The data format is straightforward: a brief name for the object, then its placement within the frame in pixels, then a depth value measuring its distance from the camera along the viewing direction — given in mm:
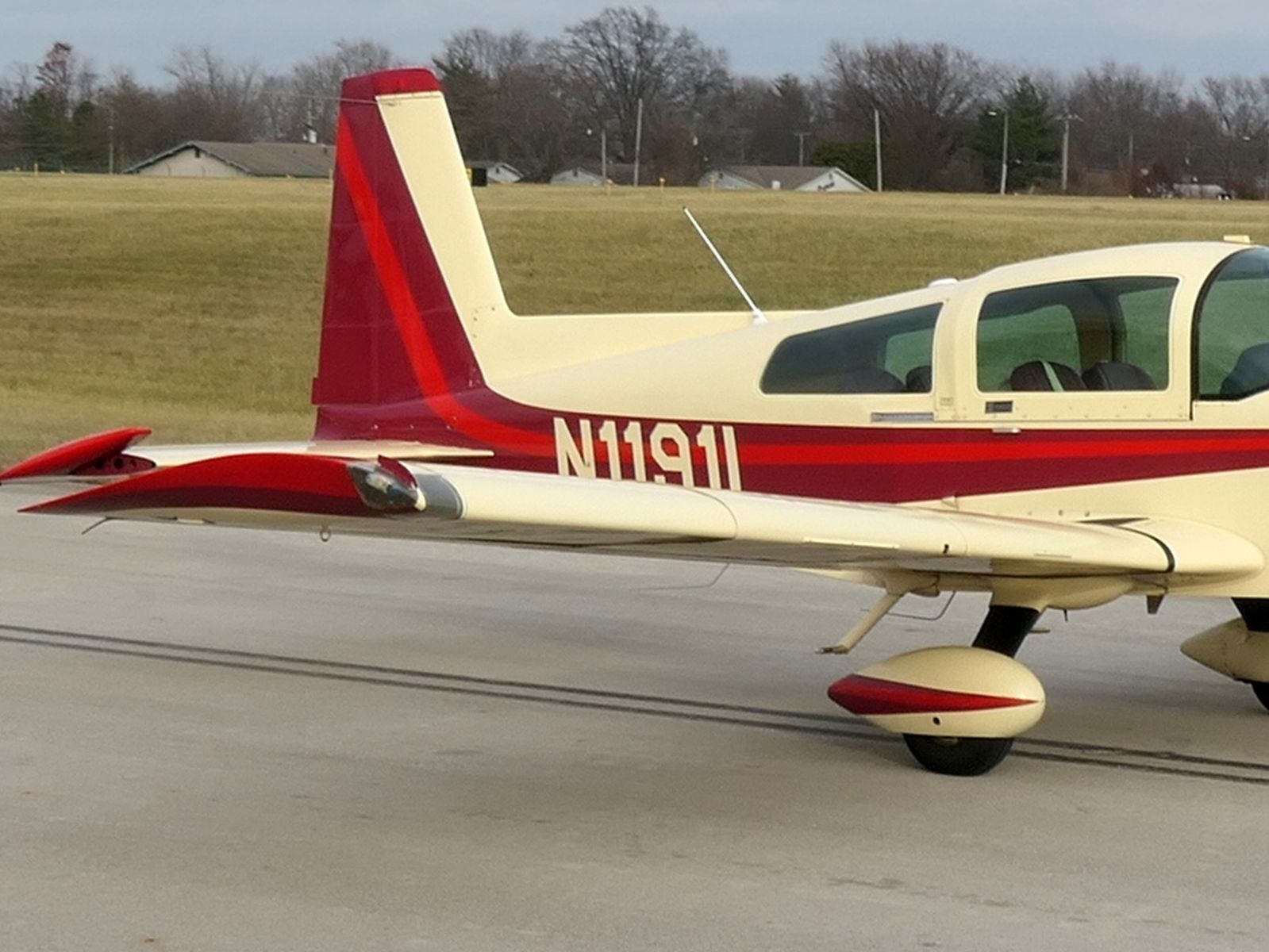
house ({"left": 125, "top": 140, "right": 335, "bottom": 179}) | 89750
